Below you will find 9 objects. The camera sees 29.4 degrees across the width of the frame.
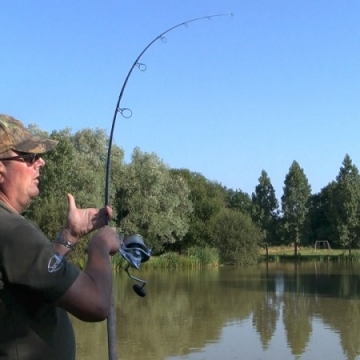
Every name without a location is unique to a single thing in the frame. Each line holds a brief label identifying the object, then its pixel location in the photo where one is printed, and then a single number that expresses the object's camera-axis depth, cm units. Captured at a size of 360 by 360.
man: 148
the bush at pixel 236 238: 3656
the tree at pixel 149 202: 3098
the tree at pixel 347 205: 4603
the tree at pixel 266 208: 4894
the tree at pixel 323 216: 4838
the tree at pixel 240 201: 5309
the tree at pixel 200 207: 3841
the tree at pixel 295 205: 4747
